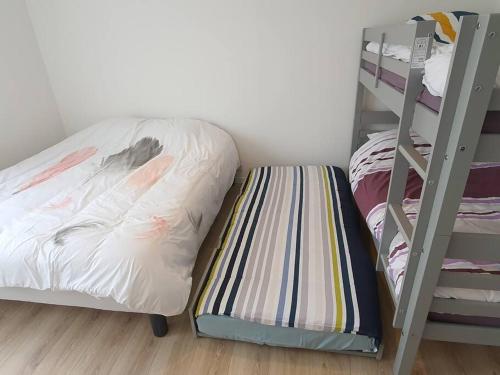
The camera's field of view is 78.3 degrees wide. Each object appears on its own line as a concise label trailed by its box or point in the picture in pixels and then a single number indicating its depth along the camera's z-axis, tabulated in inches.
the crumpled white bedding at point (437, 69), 32.4
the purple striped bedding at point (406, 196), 45.8
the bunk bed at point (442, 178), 28.1
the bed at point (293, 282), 49.8
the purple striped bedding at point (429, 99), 29.6
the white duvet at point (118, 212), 49.3
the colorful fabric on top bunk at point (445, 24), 64.2
